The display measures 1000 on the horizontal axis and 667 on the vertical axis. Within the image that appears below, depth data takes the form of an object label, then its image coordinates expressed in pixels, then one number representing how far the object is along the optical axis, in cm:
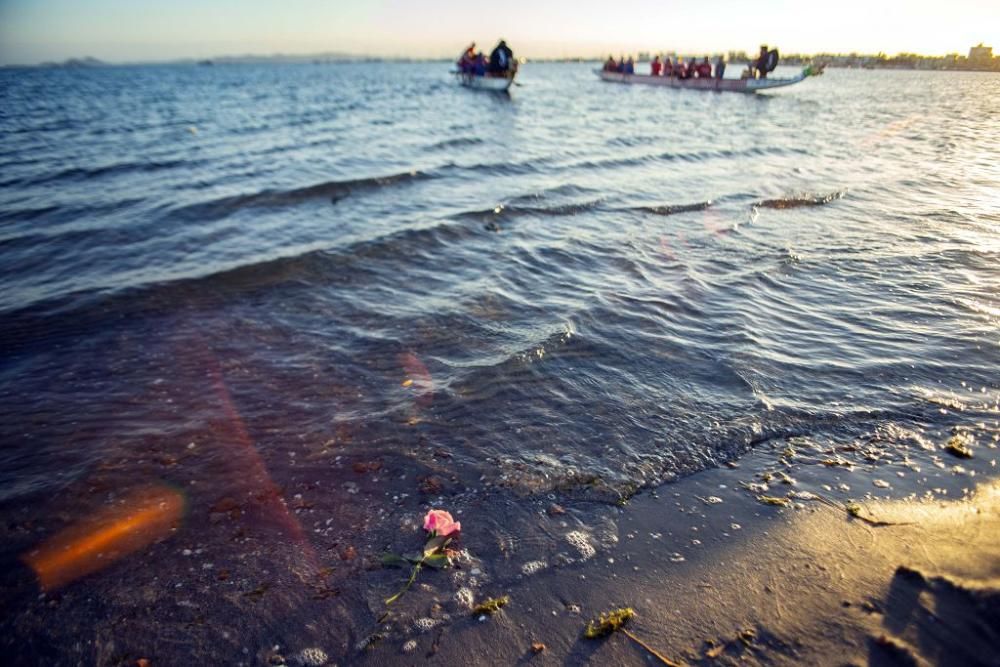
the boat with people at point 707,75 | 4841
